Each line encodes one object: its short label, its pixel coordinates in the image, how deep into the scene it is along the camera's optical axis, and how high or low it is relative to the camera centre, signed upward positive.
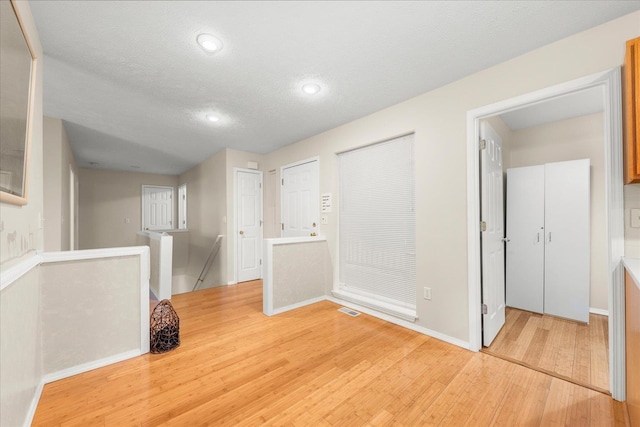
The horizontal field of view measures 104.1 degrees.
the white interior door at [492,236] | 2.29 -0.23
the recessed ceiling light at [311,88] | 2.40 +1.24
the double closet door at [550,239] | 2.86 -0.32
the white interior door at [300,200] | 3.87 +0.23
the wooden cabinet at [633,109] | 1.37 +0.58
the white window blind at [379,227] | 2.77 -0.16
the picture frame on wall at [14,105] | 1.06 +0.53
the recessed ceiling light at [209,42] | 1.73 +1.23
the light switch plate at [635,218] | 1.55 -0.04
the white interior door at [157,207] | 7.06 +0.21
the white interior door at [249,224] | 4.66 -0.19
